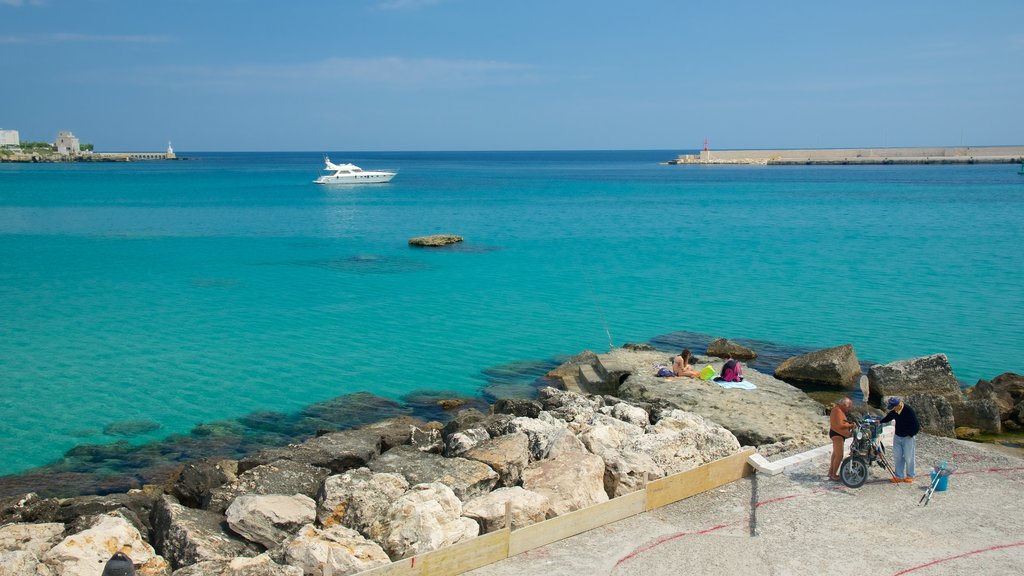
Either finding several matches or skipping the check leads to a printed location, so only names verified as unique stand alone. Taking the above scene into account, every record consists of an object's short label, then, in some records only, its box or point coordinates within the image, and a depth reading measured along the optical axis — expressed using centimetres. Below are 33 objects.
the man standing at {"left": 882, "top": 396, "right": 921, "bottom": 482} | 1229
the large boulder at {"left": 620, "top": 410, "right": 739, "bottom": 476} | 1328
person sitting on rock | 1888
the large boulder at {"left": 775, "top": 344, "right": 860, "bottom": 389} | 2008
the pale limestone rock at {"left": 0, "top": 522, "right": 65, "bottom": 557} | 988
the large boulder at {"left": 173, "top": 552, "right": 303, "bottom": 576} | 889
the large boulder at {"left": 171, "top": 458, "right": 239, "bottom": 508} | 1202
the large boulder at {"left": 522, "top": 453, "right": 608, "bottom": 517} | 1144
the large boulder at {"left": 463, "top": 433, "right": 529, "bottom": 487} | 1241
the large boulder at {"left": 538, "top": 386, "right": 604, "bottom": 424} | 1548
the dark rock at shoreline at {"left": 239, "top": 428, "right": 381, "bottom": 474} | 1303
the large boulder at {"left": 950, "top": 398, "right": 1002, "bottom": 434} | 1677
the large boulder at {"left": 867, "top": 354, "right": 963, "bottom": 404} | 1864
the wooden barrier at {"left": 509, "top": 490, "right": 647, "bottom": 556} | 1028
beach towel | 1812
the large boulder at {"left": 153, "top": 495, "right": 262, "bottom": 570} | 965
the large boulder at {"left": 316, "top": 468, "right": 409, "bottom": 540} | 1057
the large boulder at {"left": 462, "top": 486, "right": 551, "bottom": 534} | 1073
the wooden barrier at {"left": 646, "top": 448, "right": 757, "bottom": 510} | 1178
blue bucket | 1223
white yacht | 9788
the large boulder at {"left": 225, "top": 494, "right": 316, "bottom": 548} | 1027
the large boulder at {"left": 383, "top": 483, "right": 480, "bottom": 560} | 1005
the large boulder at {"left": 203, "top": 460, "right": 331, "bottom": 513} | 1127
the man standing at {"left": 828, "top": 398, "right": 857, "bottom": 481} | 1252
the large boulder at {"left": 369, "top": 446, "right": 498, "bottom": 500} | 1177
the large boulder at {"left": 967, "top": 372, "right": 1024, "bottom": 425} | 1739
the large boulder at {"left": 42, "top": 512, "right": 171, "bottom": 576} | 922
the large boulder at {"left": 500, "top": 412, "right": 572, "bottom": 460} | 1325
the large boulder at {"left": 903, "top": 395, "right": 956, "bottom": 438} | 1580
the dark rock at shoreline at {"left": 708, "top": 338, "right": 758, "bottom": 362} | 2252
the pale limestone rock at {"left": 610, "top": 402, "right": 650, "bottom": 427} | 1526
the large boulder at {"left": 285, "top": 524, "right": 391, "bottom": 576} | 927
